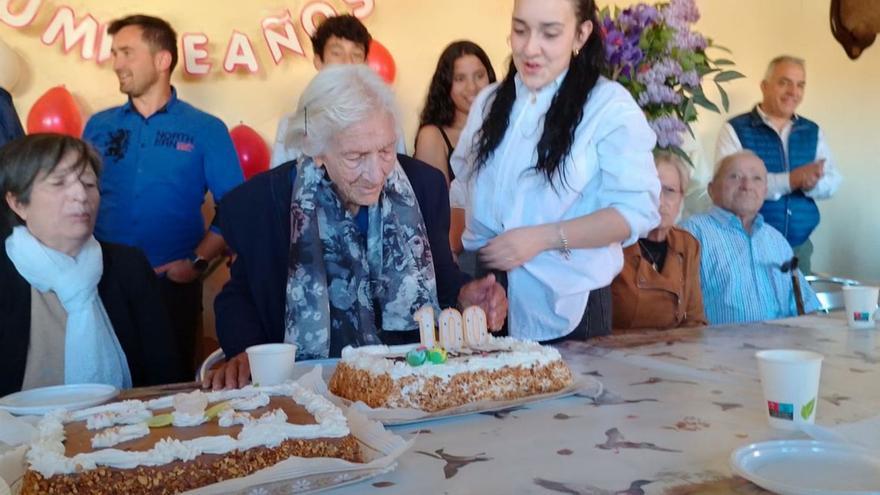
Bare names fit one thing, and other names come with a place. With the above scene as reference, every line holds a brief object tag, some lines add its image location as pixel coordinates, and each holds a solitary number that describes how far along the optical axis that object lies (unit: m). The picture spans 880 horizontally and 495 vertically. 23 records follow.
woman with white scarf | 2.01
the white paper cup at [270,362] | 1.49
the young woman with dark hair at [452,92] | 3.24
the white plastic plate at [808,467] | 0.96
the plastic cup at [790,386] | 1.20
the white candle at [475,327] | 1.64
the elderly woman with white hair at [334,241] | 1.88
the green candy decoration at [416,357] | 1.42
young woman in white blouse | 2.02
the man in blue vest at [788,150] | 4.27
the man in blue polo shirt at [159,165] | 3.21
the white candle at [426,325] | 1.59
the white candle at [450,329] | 1.62
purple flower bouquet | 2.59
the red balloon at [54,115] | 3.66
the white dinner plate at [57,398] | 1.40
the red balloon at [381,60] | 4.16
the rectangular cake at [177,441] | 0.96
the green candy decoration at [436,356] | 1.43
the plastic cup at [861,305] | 2.09
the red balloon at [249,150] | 3.97
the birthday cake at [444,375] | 1.37
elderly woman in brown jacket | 2.68
